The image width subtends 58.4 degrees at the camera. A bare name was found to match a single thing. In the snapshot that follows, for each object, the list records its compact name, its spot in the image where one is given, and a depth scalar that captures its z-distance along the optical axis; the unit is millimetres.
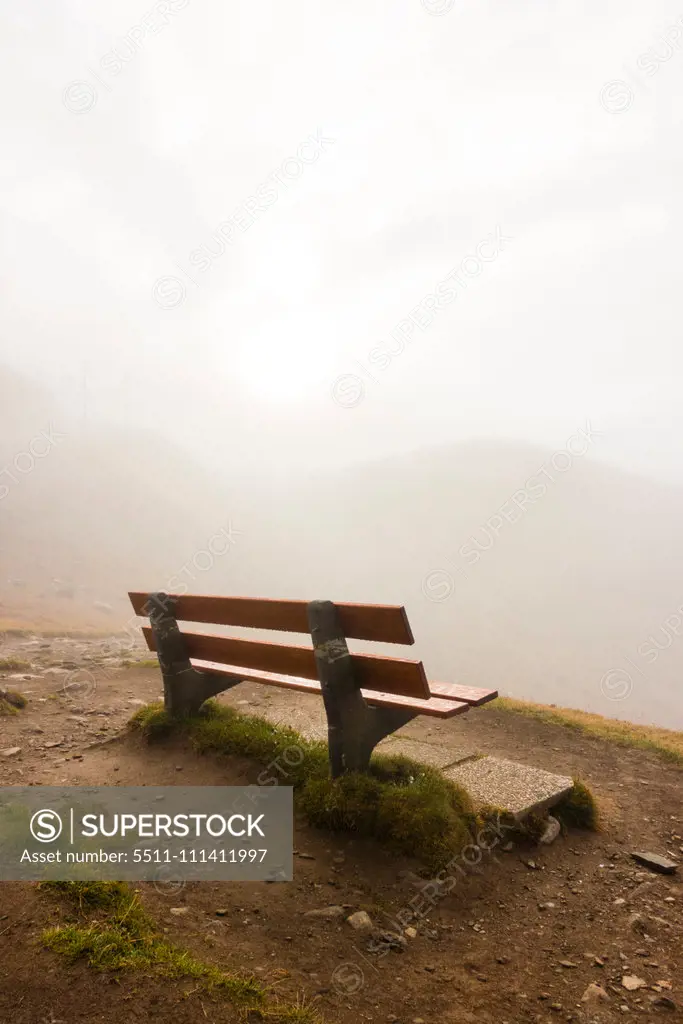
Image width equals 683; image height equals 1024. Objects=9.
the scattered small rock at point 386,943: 2867
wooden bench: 3578
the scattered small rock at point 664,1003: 2613
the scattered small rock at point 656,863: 3973
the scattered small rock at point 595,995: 2633
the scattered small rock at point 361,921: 3006
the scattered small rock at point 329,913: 3072
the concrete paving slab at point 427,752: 5047
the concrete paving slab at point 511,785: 4204
